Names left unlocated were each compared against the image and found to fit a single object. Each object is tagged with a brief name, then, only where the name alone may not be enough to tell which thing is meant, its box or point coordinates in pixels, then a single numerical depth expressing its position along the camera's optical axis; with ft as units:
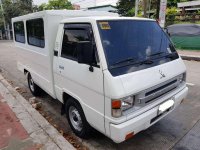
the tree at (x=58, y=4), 125.87
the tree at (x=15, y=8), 123.54
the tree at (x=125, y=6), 117.80
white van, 8.95
